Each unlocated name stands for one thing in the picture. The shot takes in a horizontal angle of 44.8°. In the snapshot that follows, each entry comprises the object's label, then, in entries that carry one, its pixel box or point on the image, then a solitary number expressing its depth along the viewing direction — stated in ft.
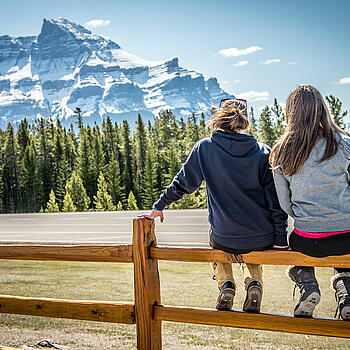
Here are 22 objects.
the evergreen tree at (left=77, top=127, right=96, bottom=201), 210.18
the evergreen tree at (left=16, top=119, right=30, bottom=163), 237.27
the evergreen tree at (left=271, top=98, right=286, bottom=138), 178.81
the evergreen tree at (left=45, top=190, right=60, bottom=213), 152.87
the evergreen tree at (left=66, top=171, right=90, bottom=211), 166.09
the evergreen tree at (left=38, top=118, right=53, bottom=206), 229.04
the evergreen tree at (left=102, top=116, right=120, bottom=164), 238.48
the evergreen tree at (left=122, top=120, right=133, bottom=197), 226.58
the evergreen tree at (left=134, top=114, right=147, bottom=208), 233.14
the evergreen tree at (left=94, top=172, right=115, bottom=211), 159.94
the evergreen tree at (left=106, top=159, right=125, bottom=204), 207.62
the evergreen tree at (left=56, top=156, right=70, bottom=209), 215.10
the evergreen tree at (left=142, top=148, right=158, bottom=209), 200.75
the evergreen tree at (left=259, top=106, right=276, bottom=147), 175.63
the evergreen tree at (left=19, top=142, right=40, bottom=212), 227.40
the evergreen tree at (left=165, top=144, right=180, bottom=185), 198.49
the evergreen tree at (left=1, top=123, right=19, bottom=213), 235.40
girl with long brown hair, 8.59
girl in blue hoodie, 9.50
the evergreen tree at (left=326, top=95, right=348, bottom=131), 143.33
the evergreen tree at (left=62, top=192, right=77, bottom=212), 140.05
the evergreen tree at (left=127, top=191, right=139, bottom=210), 161.14
